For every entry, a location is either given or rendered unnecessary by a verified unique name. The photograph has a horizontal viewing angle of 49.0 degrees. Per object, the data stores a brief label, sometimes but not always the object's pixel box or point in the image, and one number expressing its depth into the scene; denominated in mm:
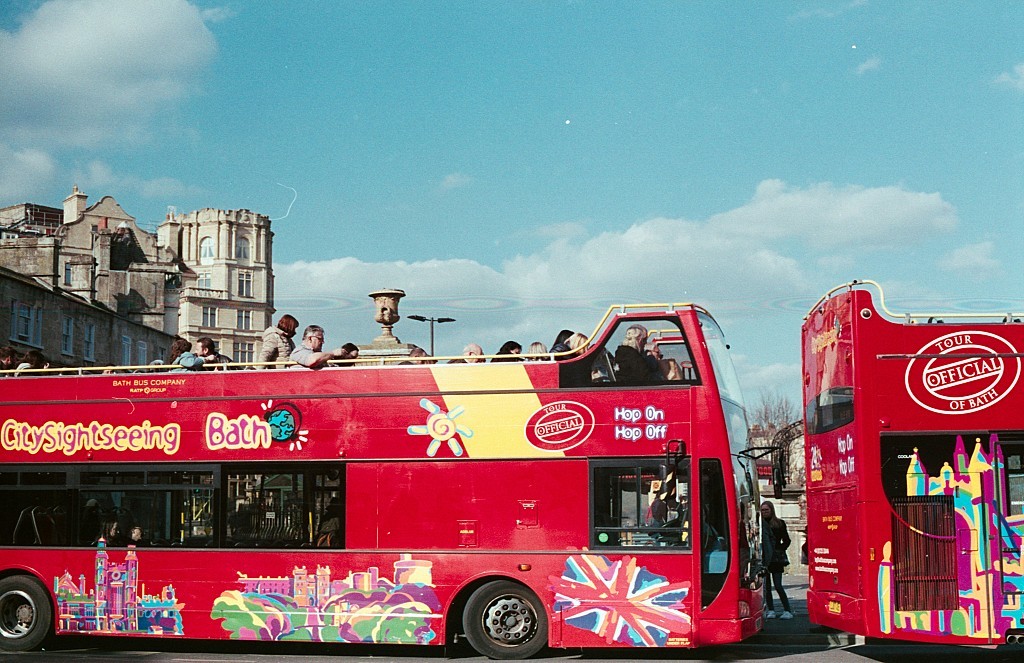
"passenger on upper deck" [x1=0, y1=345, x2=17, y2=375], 15984
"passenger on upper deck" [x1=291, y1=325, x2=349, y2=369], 14234
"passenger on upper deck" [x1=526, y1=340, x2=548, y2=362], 14336
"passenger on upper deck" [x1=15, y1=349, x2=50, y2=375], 15586
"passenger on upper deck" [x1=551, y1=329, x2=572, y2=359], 13945
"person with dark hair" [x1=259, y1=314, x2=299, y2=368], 15141
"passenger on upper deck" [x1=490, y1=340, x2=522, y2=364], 14284
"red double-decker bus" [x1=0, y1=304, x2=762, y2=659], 12922
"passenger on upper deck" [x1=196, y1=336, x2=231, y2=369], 15078
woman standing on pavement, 17297
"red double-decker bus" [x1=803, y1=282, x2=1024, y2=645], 11562
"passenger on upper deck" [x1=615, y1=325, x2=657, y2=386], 13259
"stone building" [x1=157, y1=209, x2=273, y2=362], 91375
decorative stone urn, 24531
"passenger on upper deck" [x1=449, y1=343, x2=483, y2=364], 13892
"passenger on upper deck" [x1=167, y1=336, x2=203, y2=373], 14750
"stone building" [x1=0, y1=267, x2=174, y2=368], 42031
